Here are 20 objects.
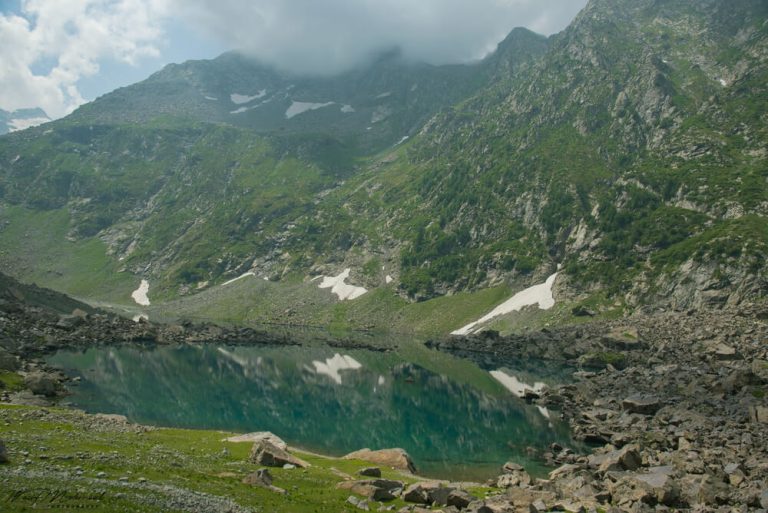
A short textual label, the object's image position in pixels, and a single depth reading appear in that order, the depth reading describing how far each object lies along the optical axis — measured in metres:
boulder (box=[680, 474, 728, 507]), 31.86
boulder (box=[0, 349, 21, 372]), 59.81
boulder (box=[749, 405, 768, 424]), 52.24
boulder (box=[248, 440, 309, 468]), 32.88
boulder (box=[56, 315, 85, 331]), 102.44
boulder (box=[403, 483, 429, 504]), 28.55
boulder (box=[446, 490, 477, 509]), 28.25
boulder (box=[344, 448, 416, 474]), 40.66
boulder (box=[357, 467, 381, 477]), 34.22
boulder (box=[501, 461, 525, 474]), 42.52
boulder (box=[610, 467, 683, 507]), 31.72
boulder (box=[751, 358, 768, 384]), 67.24
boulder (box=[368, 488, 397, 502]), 28.03
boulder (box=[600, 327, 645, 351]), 114.38
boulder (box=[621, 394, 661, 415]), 61.91
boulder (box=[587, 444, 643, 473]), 40.78
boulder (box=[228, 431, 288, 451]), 39.52
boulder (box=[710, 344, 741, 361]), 87.00
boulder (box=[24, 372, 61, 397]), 53.91
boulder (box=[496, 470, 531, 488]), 37.84
